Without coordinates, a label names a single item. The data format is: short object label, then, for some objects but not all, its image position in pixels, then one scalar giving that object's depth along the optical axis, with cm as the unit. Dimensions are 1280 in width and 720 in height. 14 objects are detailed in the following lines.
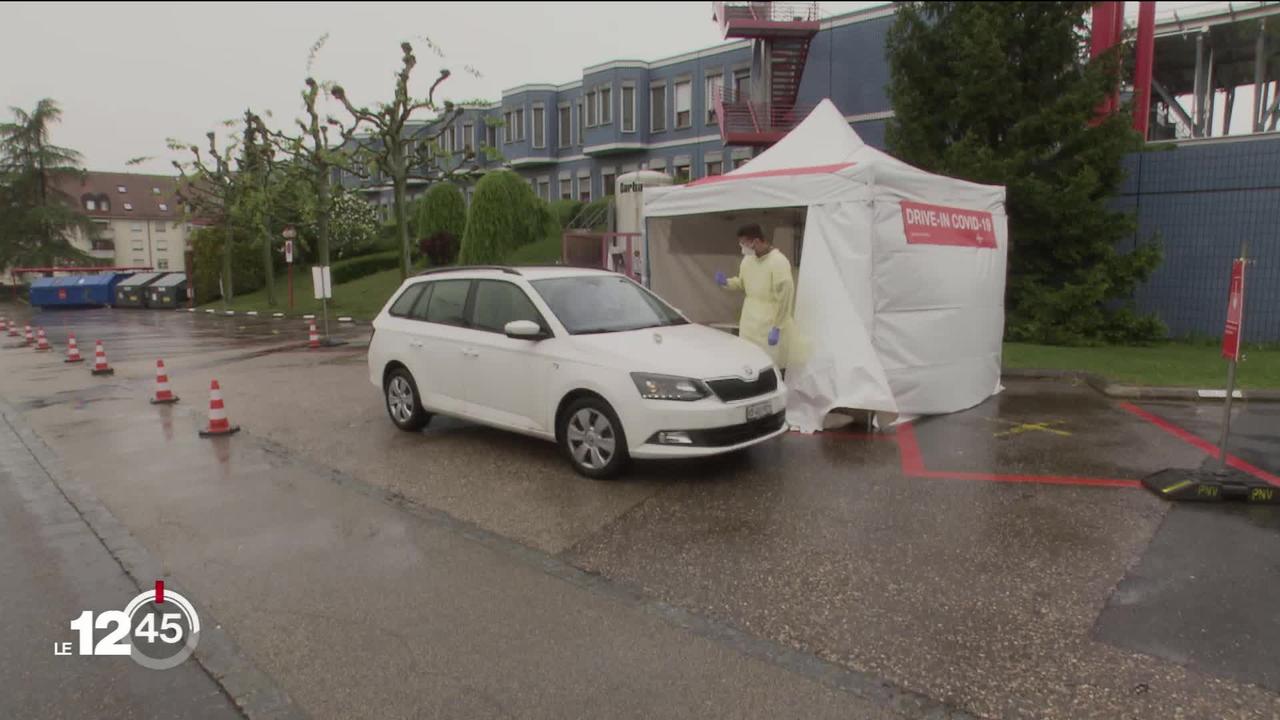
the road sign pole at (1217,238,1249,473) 578
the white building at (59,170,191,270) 8769
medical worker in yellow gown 827
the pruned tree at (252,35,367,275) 2566
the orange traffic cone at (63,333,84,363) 1623
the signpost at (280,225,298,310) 2844
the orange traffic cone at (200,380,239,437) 875
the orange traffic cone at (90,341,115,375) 1421
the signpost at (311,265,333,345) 1852
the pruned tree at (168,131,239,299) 3612
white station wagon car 629
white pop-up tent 830
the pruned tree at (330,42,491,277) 2355
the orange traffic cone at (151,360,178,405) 1101
